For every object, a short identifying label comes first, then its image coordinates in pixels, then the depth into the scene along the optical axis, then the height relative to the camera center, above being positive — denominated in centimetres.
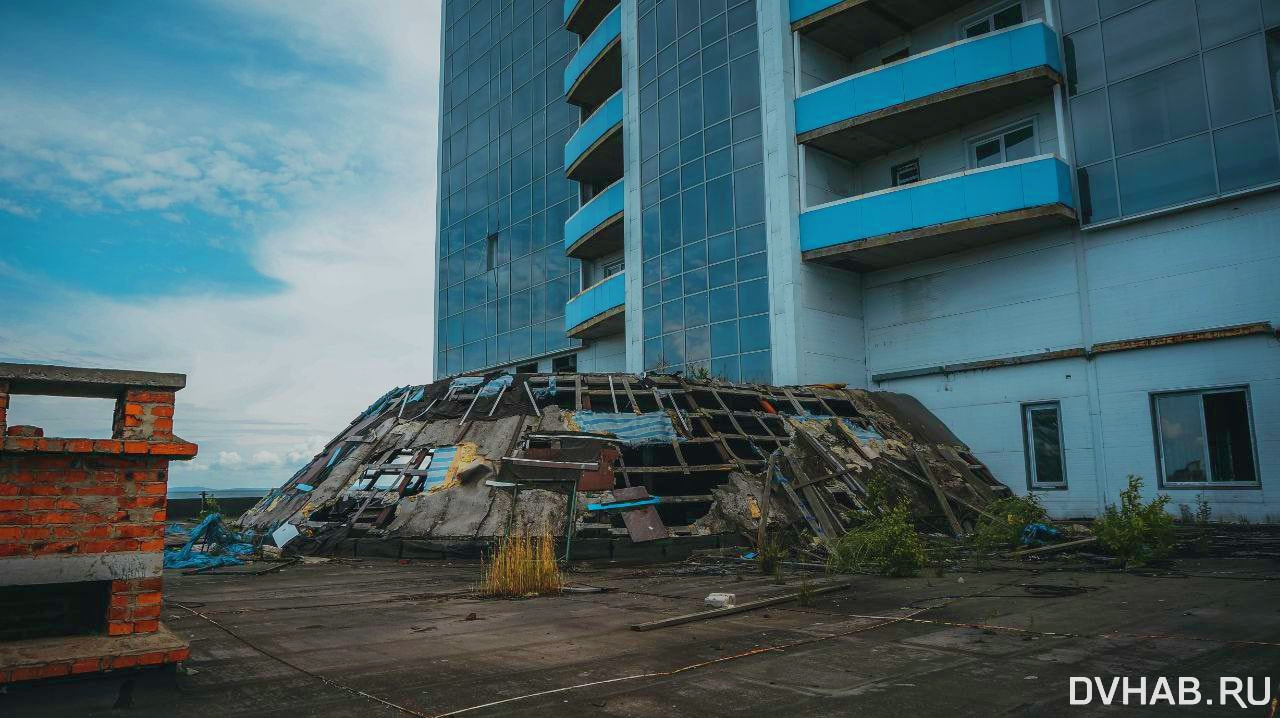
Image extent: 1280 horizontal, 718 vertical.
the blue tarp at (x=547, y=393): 1814 +179
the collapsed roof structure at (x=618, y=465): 1487 +7
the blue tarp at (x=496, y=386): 1866 +205
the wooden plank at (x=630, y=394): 1766 +173
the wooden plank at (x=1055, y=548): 1310 -146
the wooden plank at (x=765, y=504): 1252 -65
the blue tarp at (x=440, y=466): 1633 +14
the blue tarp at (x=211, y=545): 1445 -145
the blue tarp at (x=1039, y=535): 1431 -136
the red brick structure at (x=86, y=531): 536 -37
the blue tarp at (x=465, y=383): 1941 +220
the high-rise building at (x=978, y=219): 1694 +640
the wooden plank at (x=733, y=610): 754 -151
